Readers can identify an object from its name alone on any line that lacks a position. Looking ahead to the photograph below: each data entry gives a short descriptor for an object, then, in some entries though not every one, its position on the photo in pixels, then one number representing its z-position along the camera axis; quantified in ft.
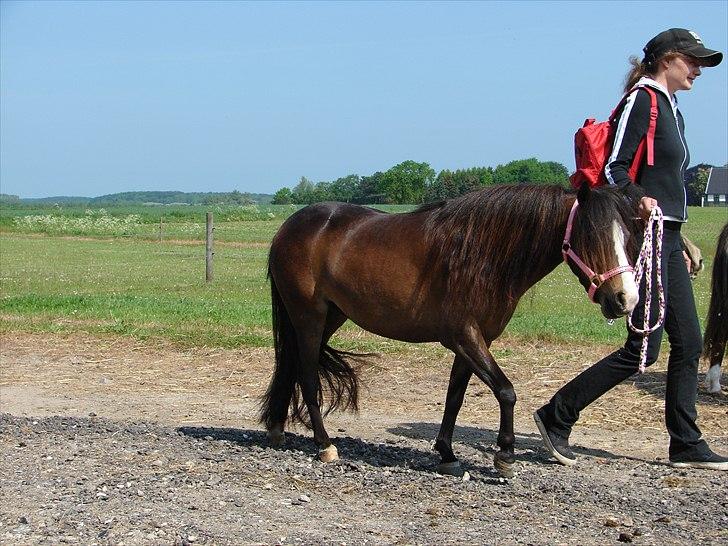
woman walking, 19.15
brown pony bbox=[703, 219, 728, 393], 29.60
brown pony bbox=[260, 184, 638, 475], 17.62
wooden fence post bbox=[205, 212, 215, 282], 69.92
